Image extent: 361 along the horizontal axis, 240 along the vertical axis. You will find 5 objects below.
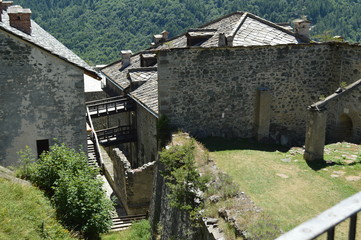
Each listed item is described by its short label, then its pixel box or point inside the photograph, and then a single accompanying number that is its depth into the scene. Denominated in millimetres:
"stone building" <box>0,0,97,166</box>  16422
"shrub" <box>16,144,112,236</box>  11117
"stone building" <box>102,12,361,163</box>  16125
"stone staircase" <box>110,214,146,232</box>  15523
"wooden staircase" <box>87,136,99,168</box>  21617
